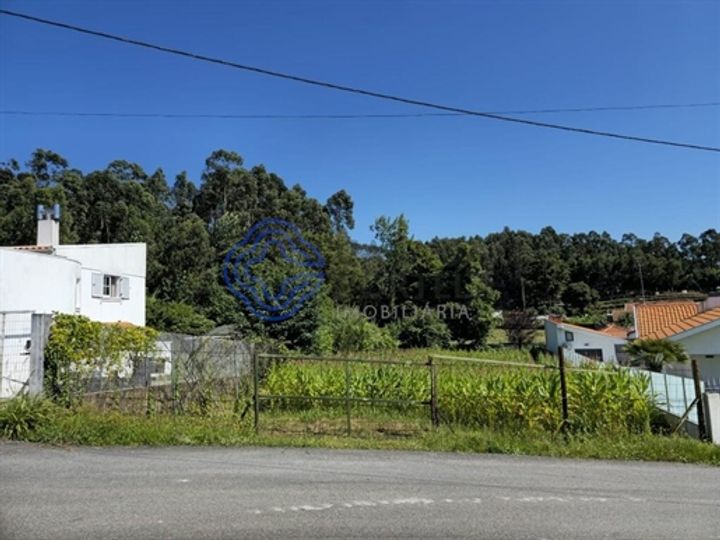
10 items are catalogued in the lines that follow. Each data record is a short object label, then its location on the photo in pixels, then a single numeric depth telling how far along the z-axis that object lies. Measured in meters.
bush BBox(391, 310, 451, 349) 34.72
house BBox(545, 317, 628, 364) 28.86
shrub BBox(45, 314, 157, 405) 8.73
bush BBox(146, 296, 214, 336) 27.52
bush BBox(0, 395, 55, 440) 7.34
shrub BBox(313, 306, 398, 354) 24.89
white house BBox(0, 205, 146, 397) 9.63
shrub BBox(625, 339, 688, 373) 15.35
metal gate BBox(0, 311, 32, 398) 8.46
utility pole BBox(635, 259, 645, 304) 73.38
